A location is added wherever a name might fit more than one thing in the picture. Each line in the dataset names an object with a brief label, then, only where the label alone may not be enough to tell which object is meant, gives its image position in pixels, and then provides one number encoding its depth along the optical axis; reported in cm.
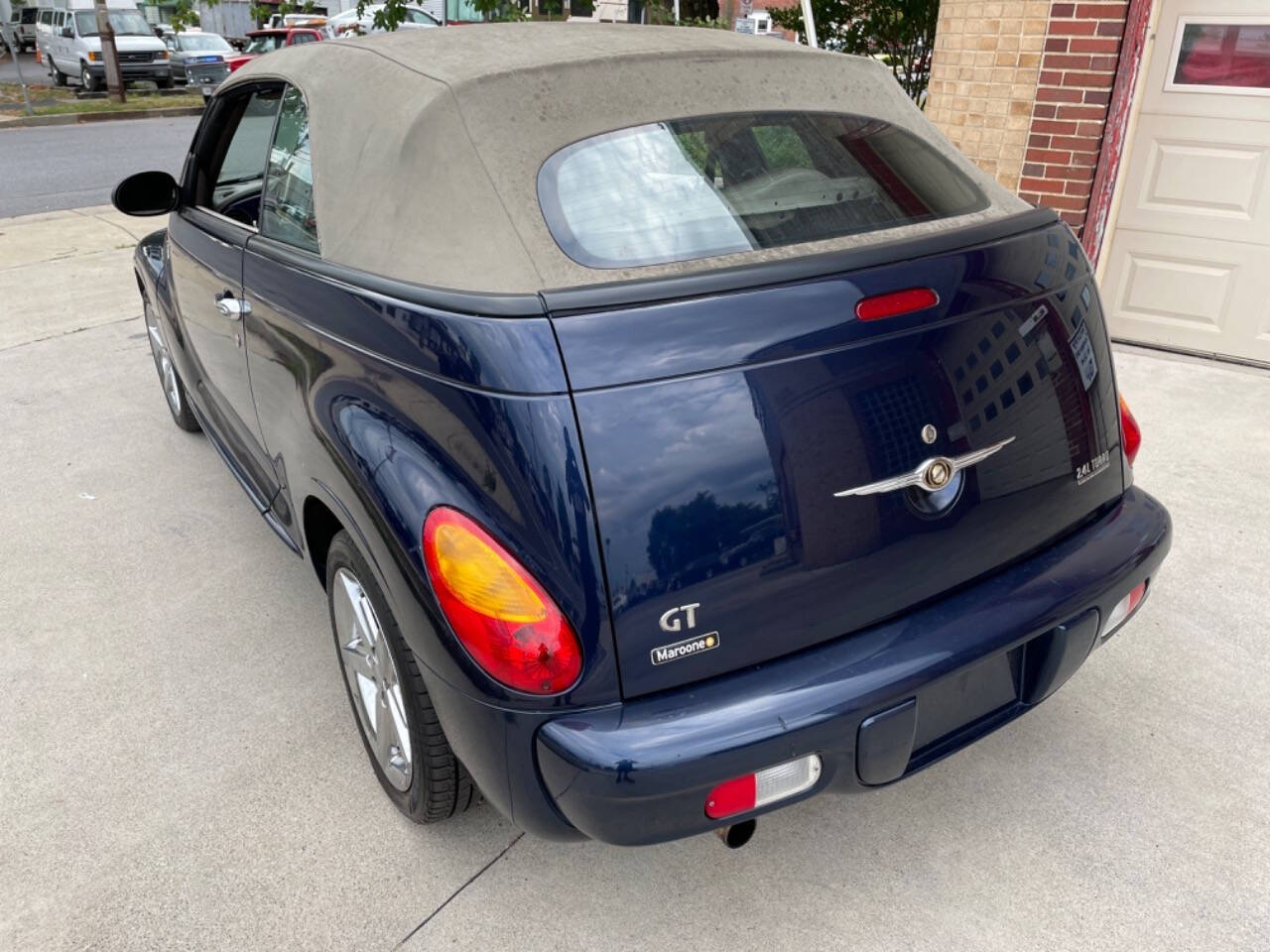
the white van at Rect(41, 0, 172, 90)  2389
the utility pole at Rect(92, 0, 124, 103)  2123
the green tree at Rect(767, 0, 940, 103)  734
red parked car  2298
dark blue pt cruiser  168
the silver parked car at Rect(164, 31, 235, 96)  2430
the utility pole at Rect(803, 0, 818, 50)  502
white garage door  507
